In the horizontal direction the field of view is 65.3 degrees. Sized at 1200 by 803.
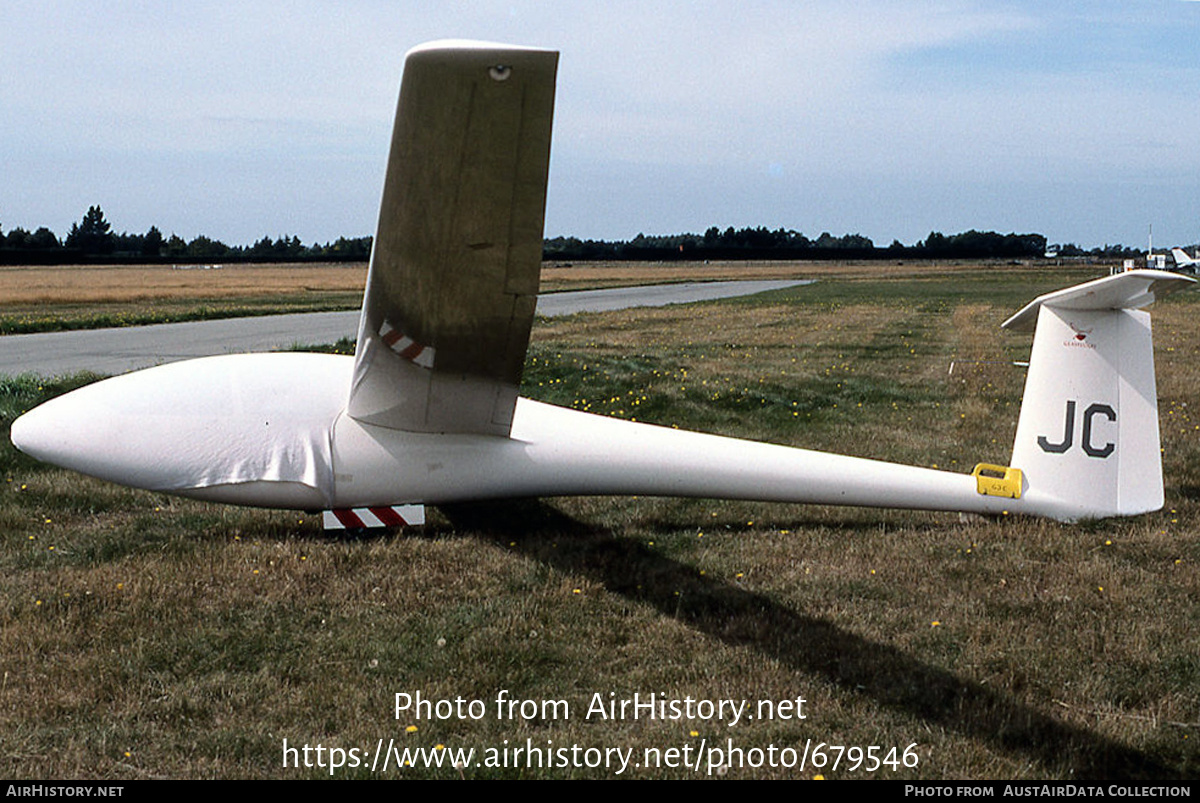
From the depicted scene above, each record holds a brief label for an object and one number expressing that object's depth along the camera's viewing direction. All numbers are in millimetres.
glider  6387
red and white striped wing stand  6566
